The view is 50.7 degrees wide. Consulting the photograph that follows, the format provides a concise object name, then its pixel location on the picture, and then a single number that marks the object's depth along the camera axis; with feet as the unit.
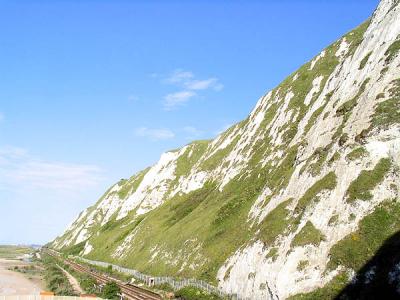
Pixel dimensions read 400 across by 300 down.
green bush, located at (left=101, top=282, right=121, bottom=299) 177.90
